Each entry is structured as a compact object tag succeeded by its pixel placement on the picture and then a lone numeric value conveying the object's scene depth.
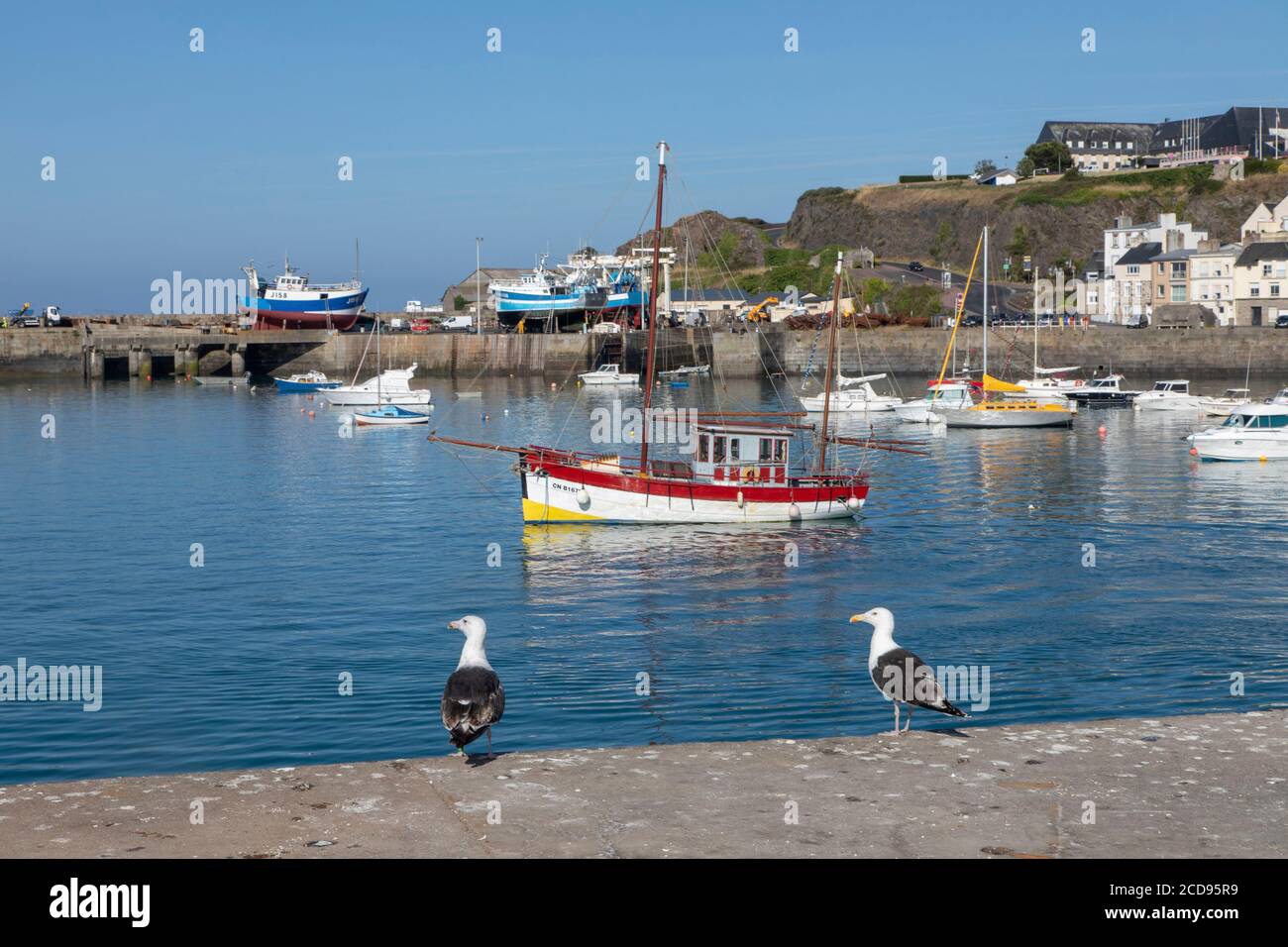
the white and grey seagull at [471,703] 11.29
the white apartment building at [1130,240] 125.69
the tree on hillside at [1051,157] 193.12
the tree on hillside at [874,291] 143.62
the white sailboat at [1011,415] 66.75
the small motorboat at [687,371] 105.00
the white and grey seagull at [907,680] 12.42
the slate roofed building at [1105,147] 197.62
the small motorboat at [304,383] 95.94
